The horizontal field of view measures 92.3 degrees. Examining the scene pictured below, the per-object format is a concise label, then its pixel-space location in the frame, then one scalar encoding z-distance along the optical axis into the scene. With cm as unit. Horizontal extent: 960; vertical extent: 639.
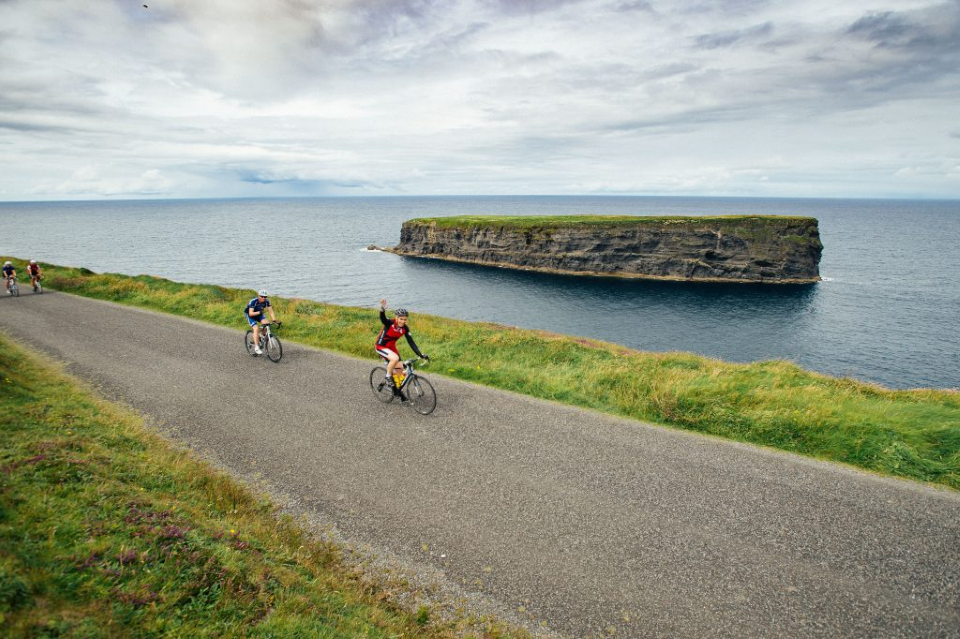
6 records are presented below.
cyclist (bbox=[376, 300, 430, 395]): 1251
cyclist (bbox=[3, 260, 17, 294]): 2756
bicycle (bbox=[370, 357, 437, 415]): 1269
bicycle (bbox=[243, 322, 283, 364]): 1714
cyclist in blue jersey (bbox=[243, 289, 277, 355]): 1692
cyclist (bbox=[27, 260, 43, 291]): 2875
